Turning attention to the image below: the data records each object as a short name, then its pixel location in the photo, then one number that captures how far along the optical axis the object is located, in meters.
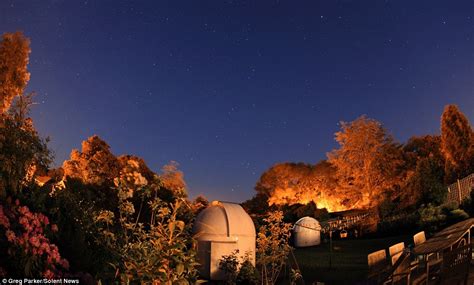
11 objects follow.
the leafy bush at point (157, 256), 2.96
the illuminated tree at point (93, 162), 28.91
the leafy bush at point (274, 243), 8.88
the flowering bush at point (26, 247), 3.13
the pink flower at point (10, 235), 3.09
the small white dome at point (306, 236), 23.50
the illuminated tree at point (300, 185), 44.05
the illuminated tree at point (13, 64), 21.80
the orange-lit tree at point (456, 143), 28.66
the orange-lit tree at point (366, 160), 38.00
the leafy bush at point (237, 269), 10.91
